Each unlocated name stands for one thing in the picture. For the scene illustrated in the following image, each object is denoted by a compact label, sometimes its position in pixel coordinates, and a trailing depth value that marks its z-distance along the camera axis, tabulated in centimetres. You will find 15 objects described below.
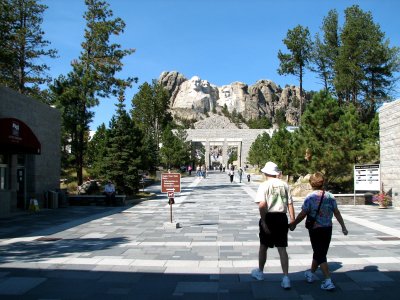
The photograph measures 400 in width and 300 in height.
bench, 2094
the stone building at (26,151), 1549
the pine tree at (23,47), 2628
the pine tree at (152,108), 5550
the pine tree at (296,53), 4084
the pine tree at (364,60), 3631
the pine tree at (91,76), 2836
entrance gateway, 7475
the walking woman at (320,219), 585
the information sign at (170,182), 1352
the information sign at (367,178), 1847
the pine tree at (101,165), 2409
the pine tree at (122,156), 2392
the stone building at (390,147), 1767
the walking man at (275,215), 590
